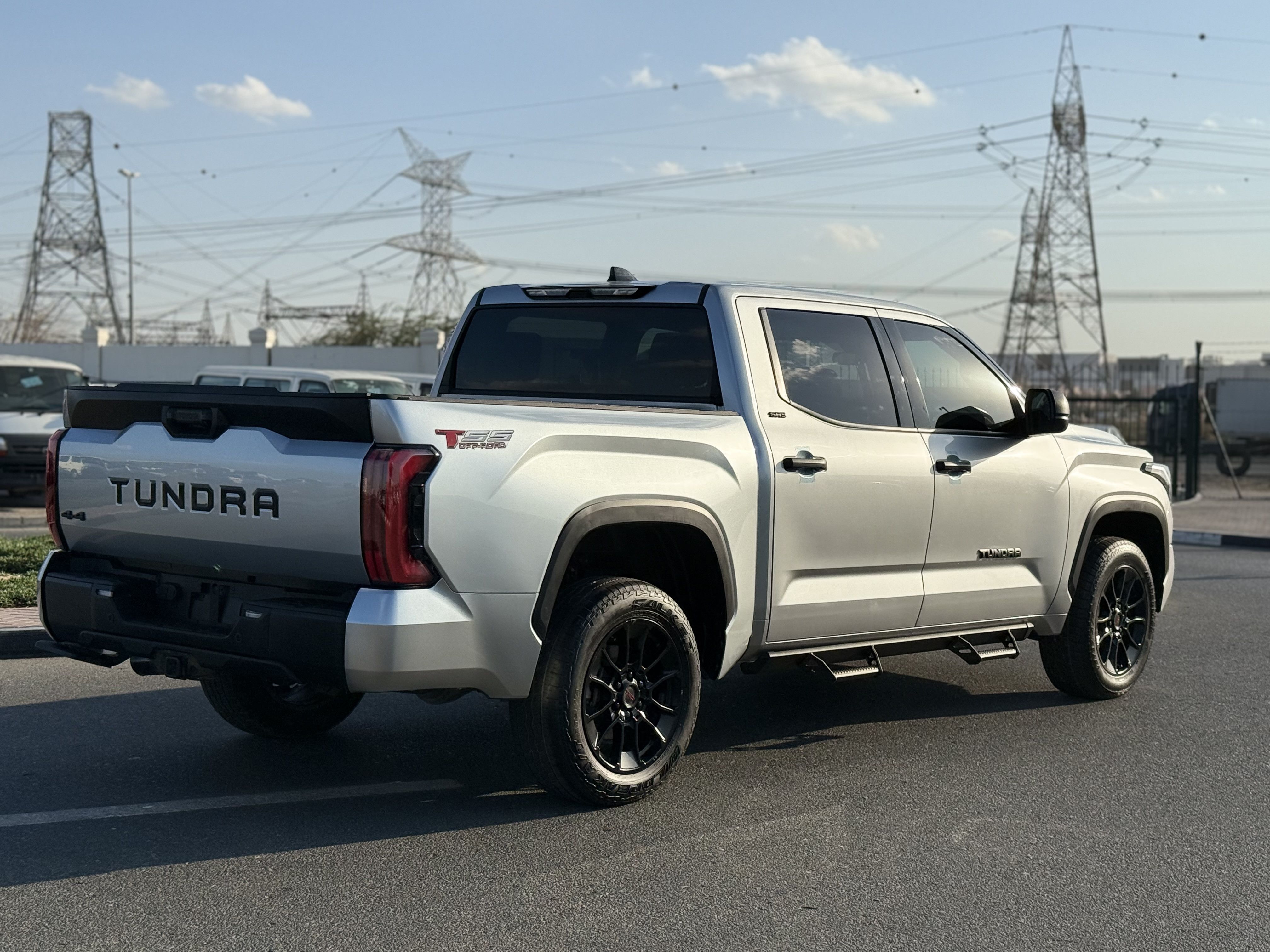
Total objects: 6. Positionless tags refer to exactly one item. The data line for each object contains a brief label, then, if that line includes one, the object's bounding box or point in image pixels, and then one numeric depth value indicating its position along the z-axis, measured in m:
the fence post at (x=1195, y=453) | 22.98
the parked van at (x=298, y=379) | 17.67
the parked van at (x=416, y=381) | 20.16
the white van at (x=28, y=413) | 17.08
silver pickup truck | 4.57
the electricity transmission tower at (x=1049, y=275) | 65.56
